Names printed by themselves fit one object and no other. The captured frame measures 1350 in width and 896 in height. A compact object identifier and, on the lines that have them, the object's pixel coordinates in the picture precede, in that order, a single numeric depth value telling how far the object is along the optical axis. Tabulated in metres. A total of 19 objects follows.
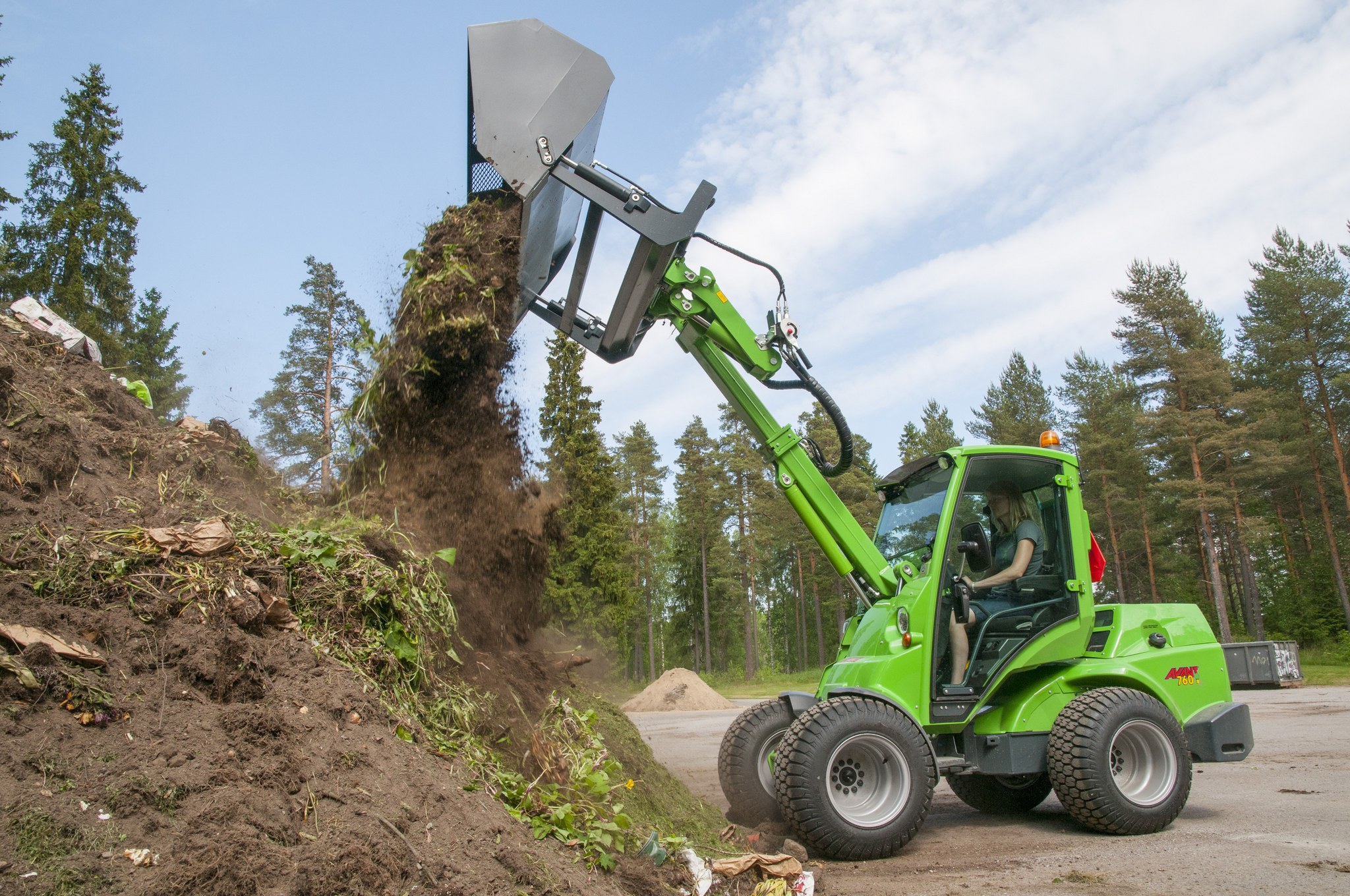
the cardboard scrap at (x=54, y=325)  5.73
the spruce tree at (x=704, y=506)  43.94
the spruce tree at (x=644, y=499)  43.62
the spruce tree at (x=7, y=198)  21.48
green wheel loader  4.94
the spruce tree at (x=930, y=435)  43.91
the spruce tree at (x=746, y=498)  42.56
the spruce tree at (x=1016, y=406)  37.34
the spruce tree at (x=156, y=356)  29.00
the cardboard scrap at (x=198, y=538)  3.72
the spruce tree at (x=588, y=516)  30.31
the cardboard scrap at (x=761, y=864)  3.79
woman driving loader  5.54
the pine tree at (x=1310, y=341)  28.77
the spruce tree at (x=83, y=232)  22.27
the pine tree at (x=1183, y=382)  27.58
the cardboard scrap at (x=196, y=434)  5.43
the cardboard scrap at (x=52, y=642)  3.04
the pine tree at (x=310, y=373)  18.89
